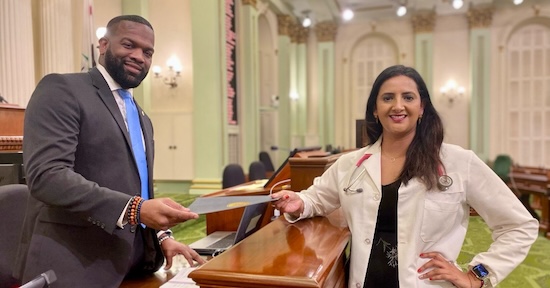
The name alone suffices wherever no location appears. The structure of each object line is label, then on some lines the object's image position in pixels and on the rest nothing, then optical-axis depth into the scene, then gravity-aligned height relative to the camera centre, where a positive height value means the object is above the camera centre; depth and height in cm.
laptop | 149 -54
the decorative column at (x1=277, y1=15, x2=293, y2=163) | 1007 +133
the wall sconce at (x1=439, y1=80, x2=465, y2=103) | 1025 +96
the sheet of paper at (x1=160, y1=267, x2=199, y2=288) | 140 -55
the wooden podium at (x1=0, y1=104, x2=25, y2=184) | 246 -4
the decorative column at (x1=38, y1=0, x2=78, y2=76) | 427 +109
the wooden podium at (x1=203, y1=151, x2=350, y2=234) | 192 -28
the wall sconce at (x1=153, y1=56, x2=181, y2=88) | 676 +106
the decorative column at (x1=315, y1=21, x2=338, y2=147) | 1114 +147
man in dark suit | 107 -12
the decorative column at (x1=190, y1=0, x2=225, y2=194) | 595 +59
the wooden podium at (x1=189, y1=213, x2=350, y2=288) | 91 -35
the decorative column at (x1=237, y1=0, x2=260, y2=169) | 718 +101
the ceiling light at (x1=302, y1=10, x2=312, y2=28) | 991 +283
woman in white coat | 131 -27
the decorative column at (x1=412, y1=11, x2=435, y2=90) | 1038 +227
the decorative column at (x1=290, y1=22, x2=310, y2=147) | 1105 +134
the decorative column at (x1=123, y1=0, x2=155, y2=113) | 596 +186
